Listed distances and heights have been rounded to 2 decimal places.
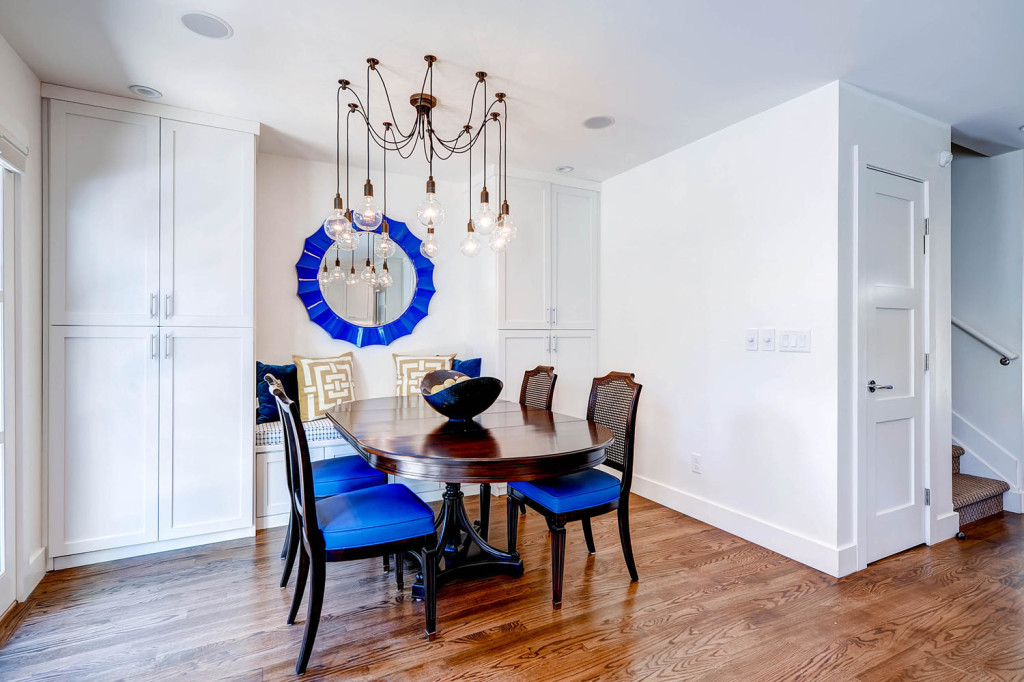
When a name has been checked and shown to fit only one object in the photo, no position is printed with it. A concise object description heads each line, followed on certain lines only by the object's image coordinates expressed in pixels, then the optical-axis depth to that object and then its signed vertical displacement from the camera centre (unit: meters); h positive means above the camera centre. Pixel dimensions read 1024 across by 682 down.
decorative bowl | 2.14 -0.25
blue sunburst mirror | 3.70 +0.38
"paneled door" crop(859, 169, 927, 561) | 2.62 -0.08
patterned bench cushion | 3.06 -0.58
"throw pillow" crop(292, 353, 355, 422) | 3.46 -0.31
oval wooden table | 1.72 -0.40
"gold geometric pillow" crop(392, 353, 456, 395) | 3.77 -0.21
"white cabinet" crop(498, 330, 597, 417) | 3.89 -0.14
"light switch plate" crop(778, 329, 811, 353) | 2.61 +0.00
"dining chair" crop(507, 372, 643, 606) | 2.19 -0.69
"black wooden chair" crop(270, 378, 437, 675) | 1.75 -0.69
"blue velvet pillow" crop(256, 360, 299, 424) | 3.27 -0.32
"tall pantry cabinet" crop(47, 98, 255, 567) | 2.56 +0.05
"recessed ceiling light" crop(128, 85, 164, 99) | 2.56 +1.30
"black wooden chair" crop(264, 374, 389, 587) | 2.46 -0.69
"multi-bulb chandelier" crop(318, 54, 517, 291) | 2.49 +1.26
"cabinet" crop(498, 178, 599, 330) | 3.88 +0.64
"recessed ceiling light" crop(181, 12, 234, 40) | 1.99 +1.29
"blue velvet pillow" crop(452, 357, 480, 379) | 3.77 -0.20
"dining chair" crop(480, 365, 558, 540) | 2.79 -0.31
